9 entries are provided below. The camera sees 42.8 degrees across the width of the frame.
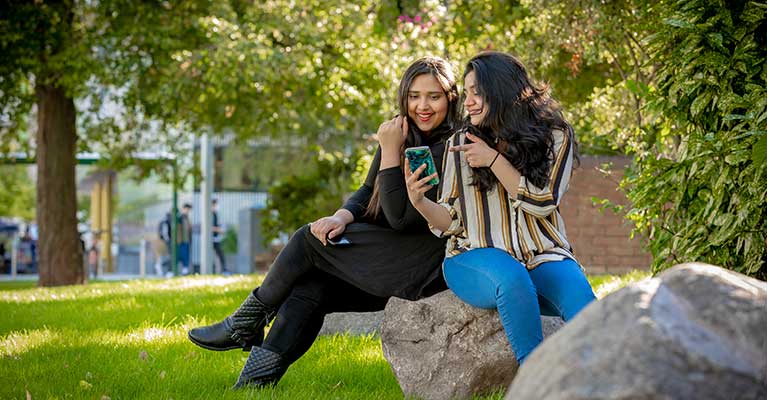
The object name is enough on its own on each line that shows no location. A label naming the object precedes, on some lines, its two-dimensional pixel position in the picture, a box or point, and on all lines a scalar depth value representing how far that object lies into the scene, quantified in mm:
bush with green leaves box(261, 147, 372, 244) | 18109
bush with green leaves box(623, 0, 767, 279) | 4473
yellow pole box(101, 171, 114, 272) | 28281
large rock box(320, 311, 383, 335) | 6328
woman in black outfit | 4418
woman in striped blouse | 3906
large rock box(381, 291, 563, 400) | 4188
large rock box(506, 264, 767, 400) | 2126
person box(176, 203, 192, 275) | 23281
